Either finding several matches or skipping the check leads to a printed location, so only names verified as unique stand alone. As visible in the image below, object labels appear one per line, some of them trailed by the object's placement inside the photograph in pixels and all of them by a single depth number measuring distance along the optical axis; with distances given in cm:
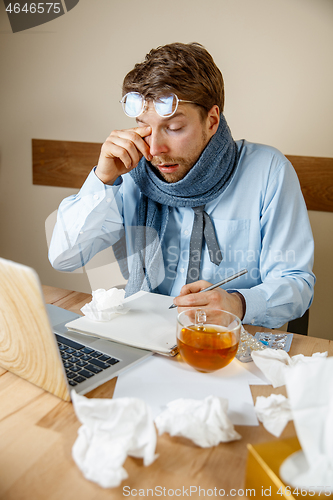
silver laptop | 61
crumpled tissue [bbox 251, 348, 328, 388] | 78
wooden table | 53
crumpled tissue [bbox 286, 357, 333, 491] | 47
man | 134
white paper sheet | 69
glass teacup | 77
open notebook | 88
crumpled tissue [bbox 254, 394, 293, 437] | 65
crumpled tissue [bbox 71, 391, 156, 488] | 54
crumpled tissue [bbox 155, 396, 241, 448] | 61
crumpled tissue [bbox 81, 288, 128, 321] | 98
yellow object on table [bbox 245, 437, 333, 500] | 47
